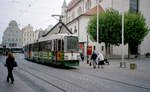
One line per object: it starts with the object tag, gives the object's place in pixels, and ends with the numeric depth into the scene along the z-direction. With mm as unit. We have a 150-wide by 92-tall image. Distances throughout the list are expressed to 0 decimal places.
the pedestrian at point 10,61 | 10383
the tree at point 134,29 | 40031
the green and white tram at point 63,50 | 19434
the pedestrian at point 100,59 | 20969
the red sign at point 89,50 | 26931
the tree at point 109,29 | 39625
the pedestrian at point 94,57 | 21775
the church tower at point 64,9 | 82469
